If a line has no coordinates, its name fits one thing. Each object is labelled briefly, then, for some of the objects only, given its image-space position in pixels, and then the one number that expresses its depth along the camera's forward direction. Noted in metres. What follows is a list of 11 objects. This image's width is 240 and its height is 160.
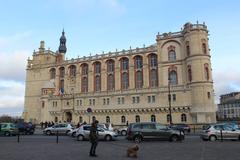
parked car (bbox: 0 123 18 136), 25.85
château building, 42.97
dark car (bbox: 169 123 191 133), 31.11
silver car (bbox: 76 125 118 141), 19.93
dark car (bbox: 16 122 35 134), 29.32
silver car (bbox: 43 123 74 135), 27.08
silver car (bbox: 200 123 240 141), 18.41
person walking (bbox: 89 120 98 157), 10.77
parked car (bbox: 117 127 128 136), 27.75
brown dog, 10.37
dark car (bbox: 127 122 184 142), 18.02
